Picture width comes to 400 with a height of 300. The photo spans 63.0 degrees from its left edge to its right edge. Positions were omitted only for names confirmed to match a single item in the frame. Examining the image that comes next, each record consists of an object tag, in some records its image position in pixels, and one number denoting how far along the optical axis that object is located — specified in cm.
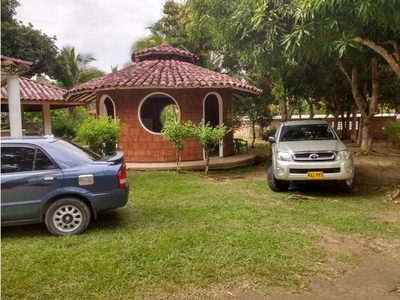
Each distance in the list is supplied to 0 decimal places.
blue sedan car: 490
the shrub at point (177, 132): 1008
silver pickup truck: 720
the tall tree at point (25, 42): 2081
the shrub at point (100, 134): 945
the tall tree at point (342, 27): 559
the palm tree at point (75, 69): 2663
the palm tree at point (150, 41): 2209
